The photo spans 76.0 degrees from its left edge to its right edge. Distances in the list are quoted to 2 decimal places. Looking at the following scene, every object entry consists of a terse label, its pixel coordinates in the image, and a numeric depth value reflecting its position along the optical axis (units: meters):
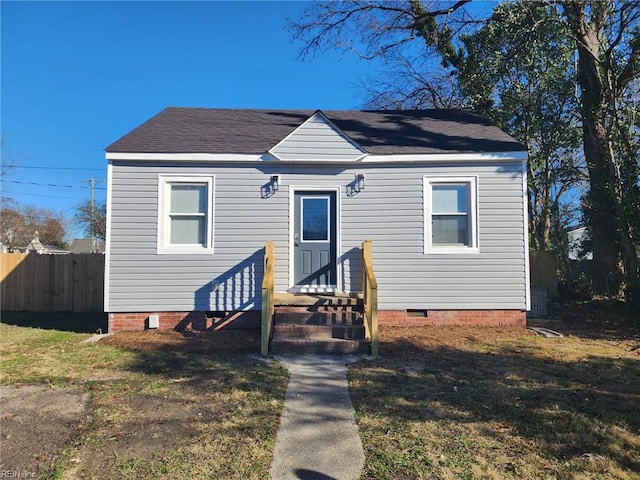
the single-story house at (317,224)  7.75
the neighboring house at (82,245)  47.72
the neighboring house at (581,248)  11.97
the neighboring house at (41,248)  37.13
